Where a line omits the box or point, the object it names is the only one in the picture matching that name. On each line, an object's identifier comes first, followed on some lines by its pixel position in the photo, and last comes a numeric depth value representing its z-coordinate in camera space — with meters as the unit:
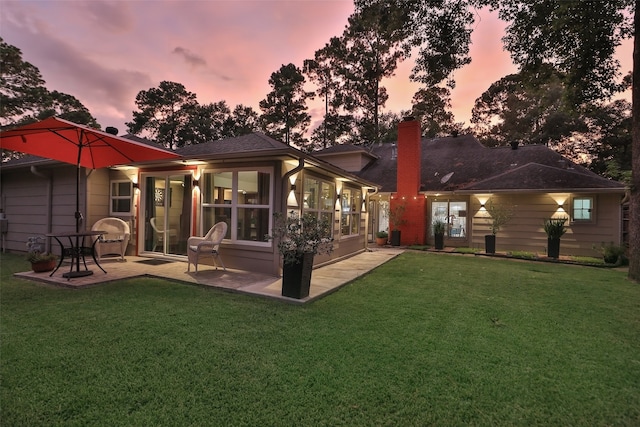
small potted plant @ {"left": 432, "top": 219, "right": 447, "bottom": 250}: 11.66
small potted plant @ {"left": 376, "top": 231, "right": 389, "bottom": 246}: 13.05
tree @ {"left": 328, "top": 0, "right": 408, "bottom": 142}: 22.75
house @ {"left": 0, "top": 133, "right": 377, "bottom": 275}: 5.93
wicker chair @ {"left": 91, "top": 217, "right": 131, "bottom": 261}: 6.75
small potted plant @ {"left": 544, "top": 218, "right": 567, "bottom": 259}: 9.71
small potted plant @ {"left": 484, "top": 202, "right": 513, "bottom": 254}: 10.68
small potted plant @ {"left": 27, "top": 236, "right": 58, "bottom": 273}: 5.47
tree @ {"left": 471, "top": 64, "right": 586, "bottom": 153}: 22.44
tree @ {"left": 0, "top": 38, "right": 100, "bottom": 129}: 16.95
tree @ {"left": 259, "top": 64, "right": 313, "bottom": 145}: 24.95
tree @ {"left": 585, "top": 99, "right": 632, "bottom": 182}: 19.89
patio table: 4.84
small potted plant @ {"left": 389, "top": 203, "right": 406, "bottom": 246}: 12.63
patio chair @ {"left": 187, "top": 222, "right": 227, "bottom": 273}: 5.66
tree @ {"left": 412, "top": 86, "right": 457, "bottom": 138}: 24.13
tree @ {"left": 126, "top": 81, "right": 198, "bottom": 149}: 29.06
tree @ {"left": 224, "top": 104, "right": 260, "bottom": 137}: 29.03
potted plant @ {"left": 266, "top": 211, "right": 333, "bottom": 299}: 4.37
